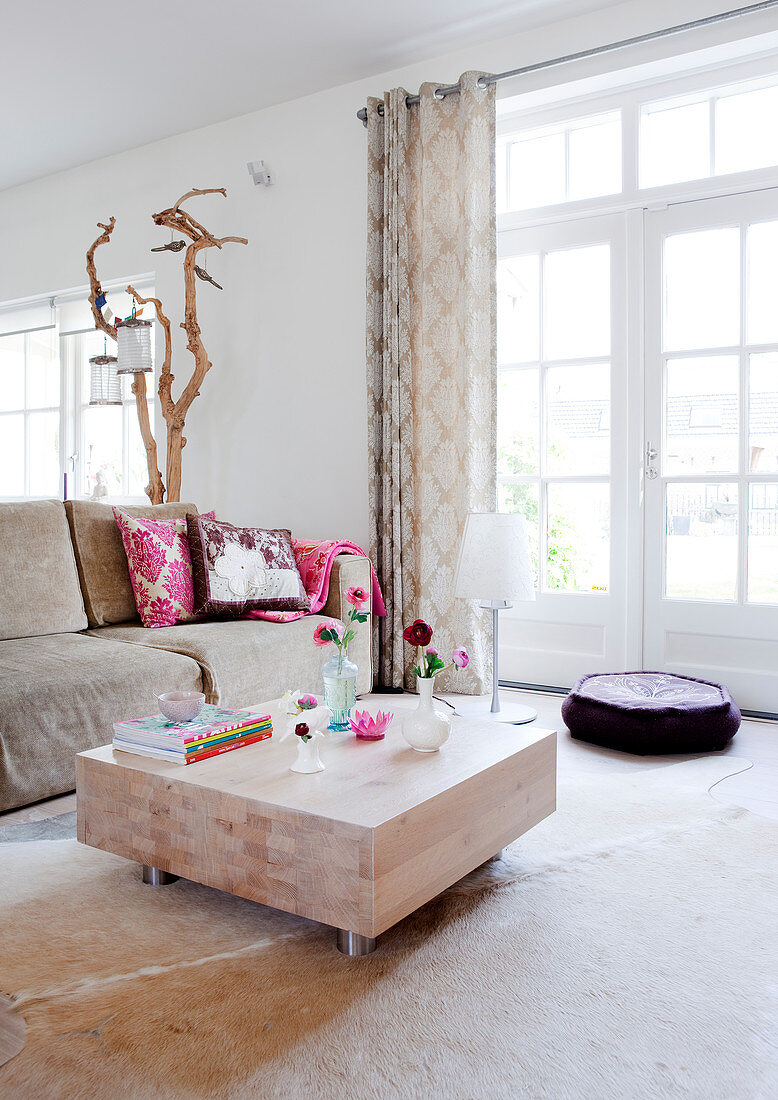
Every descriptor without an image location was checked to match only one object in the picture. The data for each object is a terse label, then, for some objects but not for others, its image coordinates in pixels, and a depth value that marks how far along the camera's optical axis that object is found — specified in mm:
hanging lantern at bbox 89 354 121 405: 4750
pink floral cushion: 3070
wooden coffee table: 1432
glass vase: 1990
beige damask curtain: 3543
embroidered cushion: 3135
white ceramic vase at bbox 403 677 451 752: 1824
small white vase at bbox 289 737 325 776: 1692
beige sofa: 2262
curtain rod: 3031
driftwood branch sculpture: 4086
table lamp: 2980
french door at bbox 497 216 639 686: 3537
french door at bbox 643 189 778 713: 3256
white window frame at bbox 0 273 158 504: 5223
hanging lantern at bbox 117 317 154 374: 4285
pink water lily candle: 1933
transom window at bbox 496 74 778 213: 3275
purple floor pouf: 2732
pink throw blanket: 3365
